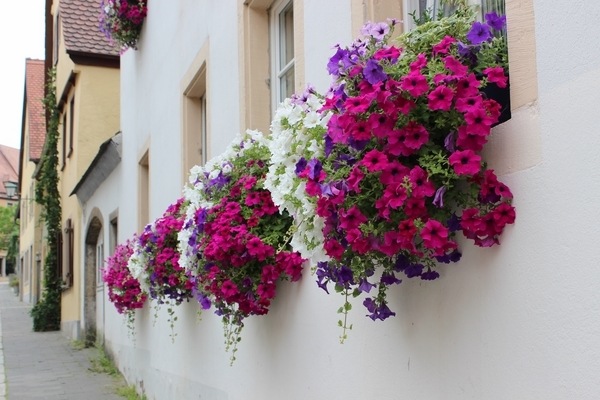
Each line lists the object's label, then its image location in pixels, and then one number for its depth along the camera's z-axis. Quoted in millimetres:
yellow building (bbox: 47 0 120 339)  15641
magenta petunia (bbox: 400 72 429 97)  2367
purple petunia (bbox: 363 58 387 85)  2467
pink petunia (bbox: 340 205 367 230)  2533
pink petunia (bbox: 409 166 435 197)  2381
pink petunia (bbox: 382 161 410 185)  2432
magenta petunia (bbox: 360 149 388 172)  2430
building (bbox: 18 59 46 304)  29822
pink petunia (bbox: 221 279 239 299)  4230
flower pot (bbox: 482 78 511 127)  2553
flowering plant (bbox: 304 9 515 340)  2385
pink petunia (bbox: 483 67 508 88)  2438
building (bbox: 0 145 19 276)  66375
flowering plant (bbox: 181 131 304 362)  4164
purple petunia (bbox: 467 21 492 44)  2475
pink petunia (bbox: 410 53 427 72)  2438
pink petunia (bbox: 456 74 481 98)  2367
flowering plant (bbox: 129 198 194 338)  6059
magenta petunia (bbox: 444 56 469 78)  2398
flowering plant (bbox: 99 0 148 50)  9453
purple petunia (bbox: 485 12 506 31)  2555
